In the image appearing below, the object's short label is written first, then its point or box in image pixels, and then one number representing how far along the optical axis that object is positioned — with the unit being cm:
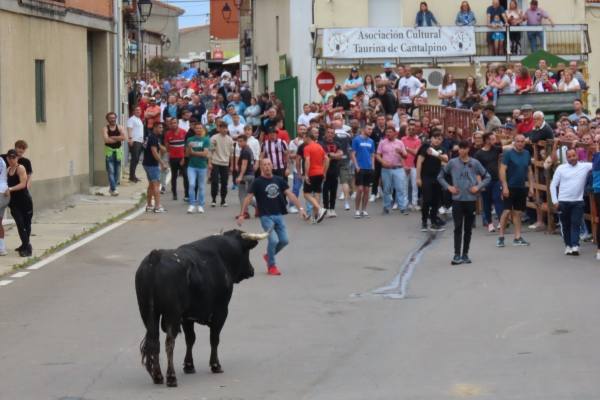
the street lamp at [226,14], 7121
